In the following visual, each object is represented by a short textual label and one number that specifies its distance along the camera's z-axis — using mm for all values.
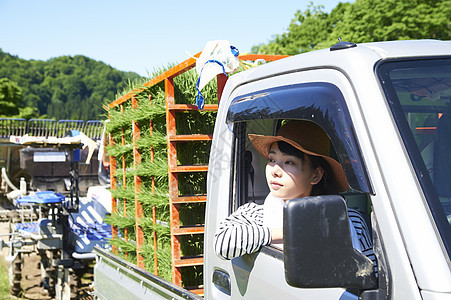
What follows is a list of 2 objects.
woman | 2127
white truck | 1429
